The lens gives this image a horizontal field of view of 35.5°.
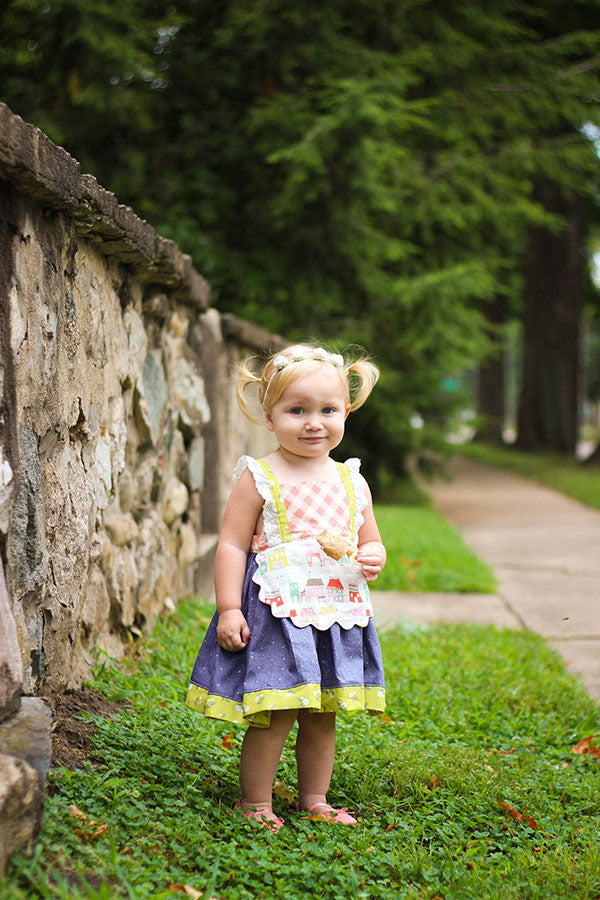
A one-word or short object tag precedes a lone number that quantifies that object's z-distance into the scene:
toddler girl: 2.39
